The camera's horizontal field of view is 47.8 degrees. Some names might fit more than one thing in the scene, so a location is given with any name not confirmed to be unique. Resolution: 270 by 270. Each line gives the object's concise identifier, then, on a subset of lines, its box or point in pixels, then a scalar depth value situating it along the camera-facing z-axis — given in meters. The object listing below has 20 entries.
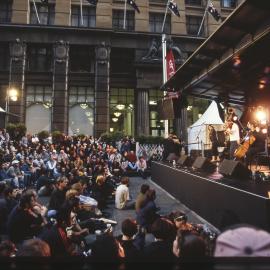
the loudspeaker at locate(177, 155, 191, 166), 14.51
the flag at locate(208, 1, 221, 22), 28.12
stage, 6.14
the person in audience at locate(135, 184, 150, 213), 8.37
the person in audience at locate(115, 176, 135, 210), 11.89
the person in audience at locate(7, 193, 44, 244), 6.64
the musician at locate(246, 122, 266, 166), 11.36
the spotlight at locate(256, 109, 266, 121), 13.38
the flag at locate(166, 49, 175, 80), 20.64
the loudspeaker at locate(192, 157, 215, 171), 11.84
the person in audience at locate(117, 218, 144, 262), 5.39
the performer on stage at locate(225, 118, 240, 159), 12.24
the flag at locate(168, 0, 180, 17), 26.72
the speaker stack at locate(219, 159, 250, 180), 9.14
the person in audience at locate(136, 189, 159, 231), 7.87
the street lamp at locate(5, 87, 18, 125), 30.42
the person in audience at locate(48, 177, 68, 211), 9.21
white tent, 23.66
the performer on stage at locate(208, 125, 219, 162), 16.19
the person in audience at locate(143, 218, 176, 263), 4.54
